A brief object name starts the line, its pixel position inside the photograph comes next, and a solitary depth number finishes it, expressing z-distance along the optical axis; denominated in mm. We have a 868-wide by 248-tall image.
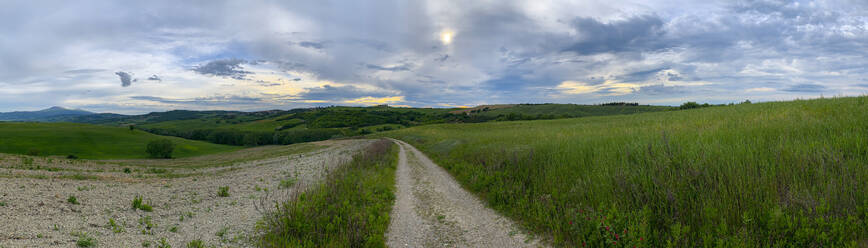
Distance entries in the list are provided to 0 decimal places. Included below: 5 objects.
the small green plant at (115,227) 7984
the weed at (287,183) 16639
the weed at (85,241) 6672
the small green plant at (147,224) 8336
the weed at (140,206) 10344
